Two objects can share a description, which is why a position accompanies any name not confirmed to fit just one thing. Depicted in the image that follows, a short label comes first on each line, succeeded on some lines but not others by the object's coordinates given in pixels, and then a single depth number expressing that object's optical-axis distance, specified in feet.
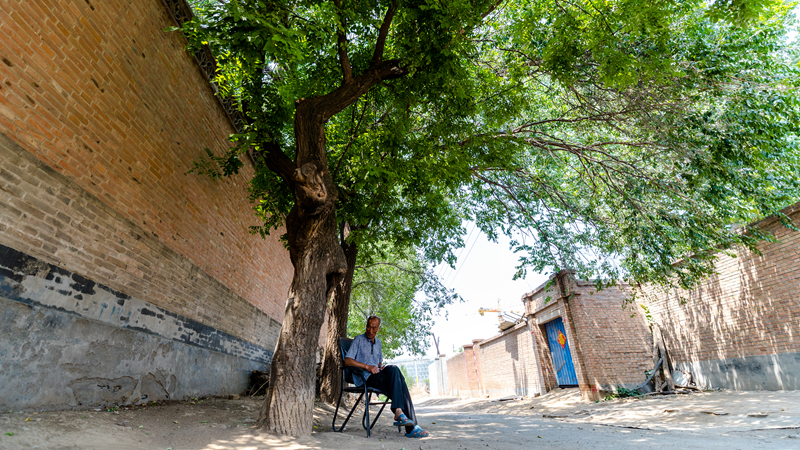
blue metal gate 38.75
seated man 13.87
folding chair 13.84
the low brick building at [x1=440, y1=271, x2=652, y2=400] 34.04
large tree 15.05
